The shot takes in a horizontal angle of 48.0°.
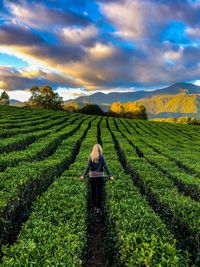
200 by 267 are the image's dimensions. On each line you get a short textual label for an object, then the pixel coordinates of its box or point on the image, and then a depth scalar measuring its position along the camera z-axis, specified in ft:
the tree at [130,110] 313.11
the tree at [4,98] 334.64
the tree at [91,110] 260.54
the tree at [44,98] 297.51
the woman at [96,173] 33.54
